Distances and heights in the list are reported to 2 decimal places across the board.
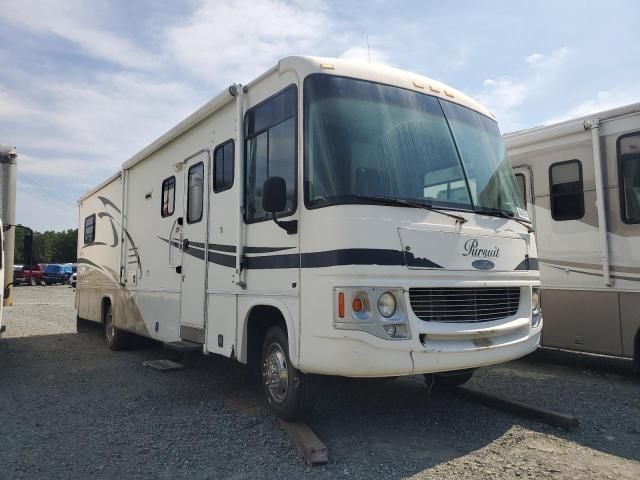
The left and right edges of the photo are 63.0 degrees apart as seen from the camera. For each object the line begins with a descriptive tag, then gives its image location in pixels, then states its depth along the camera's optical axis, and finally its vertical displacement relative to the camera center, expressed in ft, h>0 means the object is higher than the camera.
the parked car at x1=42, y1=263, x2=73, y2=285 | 117.80 +1.15
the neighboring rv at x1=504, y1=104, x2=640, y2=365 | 19.90 +1.88
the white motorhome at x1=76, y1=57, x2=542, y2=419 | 12.55 +1.11
